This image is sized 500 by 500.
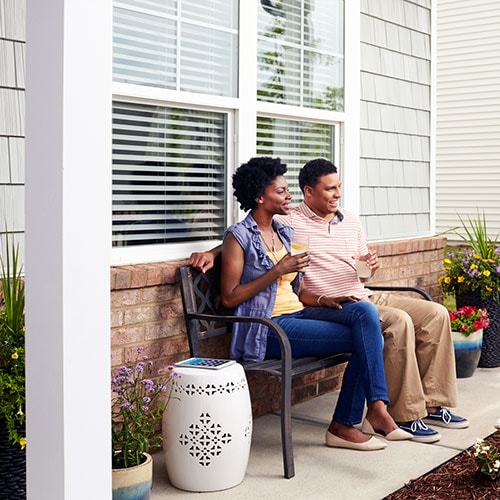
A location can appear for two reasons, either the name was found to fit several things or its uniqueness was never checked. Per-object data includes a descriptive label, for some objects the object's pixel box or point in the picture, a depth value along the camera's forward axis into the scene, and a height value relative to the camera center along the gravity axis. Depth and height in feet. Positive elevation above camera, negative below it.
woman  12.96 -1.85
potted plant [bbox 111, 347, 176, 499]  10.12 -2.90
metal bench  11.90 -2.01
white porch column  7.11 -0.40
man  13.89 -1.95
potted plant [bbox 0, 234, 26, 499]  9.25 -2.13
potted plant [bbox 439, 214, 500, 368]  19.61 -1.95
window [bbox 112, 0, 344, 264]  12.73 +1.50
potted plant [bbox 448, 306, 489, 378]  18.20 -2.93
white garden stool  11.12 -2.97
